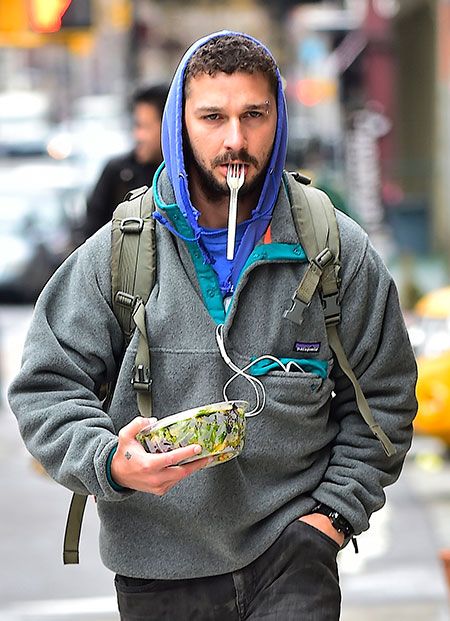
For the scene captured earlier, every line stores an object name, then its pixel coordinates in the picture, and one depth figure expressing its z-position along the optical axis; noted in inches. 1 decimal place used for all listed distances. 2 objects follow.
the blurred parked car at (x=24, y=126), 1467.3
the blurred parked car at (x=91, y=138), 1245.4
